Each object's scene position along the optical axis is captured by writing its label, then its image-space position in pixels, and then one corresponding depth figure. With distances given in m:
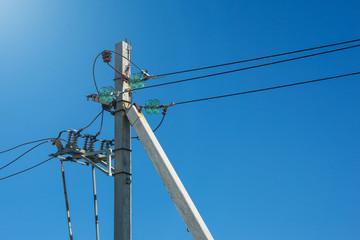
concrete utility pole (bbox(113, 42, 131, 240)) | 11.28
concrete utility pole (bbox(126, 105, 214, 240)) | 9.81
